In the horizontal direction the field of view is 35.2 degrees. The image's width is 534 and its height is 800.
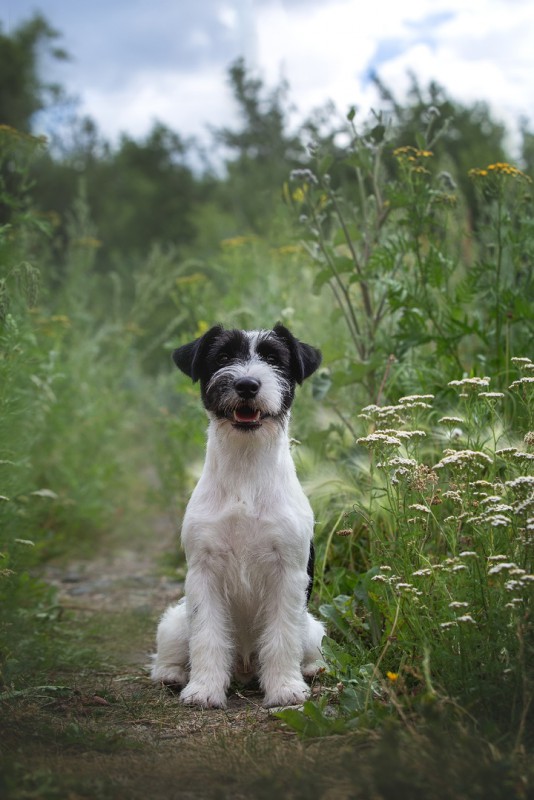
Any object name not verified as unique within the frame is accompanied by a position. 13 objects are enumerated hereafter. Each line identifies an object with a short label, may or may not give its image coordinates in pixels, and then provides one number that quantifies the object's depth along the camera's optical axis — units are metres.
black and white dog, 3.85
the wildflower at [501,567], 2.83
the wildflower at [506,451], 3.36
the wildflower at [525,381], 3.36
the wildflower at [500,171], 4.70
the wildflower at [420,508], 3.32
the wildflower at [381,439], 3.44
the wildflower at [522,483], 3.01
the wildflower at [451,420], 3.50
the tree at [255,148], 15.20
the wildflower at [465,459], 3.29
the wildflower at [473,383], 3.51
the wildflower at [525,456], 3.23
